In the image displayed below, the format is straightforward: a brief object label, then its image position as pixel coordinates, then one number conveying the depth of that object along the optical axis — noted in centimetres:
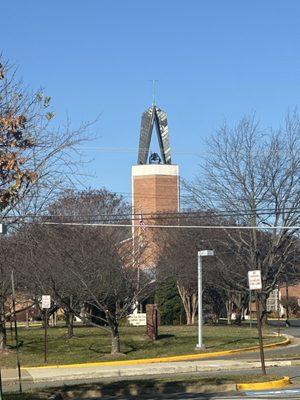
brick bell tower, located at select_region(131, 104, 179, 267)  8238
